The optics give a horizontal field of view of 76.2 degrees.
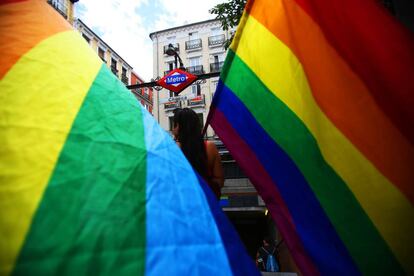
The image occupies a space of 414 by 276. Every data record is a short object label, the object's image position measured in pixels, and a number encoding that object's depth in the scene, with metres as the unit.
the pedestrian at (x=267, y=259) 7.09
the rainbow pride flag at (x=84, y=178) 0.57
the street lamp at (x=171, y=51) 7.74
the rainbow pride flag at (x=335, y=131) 0.95
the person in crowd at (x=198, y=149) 1.74
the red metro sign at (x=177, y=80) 5.66
